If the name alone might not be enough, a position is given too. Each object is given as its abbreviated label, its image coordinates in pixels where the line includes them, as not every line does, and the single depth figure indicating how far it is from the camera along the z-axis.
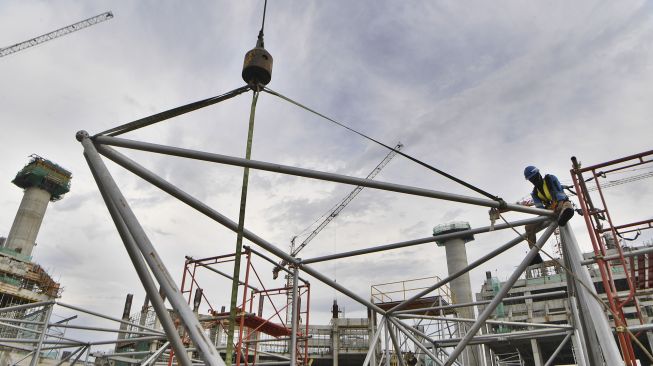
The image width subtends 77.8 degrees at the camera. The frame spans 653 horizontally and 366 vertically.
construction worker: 6.19
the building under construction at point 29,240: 52.42
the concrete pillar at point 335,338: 56.16
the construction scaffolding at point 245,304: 14.13
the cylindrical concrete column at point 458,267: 49.00
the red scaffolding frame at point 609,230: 5.67
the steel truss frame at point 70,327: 12.55
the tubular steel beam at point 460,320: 10.00
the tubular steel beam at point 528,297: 8.65
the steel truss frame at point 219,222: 3.83
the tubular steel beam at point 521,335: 8.74
